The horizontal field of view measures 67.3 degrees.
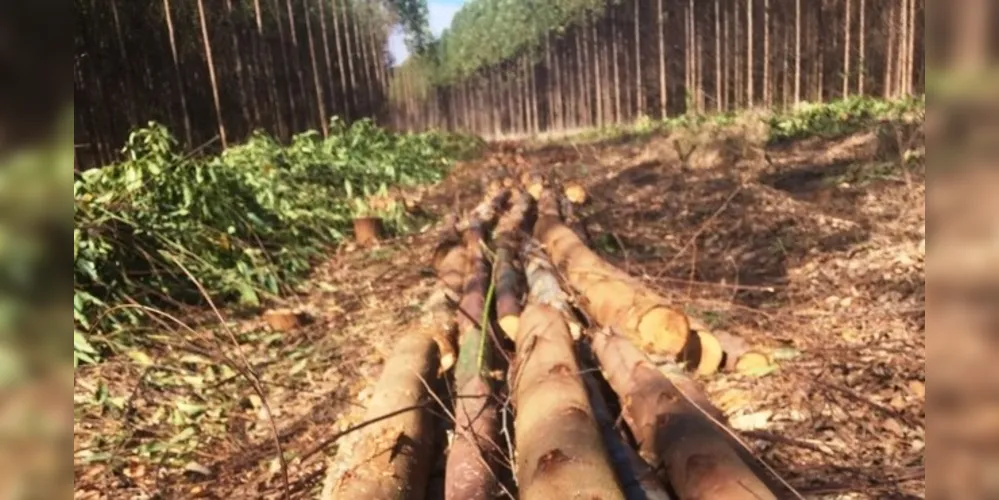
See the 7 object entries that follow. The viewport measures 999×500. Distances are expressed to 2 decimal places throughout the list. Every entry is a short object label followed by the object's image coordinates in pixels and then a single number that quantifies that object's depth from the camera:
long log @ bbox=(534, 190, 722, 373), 2.67
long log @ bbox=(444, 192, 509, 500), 1.96
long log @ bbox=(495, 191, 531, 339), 3.23
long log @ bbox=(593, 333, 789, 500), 1.64
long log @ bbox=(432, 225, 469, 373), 3.03
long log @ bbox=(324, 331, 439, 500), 1.86
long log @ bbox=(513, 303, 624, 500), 1.65
